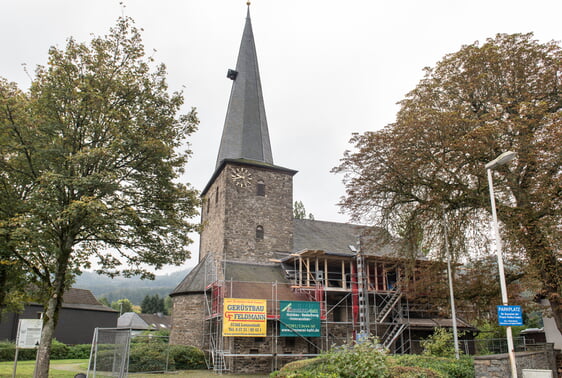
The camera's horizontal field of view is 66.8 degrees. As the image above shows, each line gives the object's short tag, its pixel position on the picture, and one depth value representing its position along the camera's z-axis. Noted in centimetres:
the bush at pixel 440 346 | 2061
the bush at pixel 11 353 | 2855
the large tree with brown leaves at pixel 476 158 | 1462
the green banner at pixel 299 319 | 2331
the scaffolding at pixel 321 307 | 2336
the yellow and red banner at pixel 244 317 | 2198
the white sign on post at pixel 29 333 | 1328
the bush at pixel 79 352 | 3313
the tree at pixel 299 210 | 4666
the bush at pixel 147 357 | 2089
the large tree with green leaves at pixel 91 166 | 1363
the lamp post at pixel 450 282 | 1798
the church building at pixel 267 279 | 2328
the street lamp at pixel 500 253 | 1136
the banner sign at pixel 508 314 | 1152
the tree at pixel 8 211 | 1368
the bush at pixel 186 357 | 2309
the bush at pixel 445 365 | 1333
